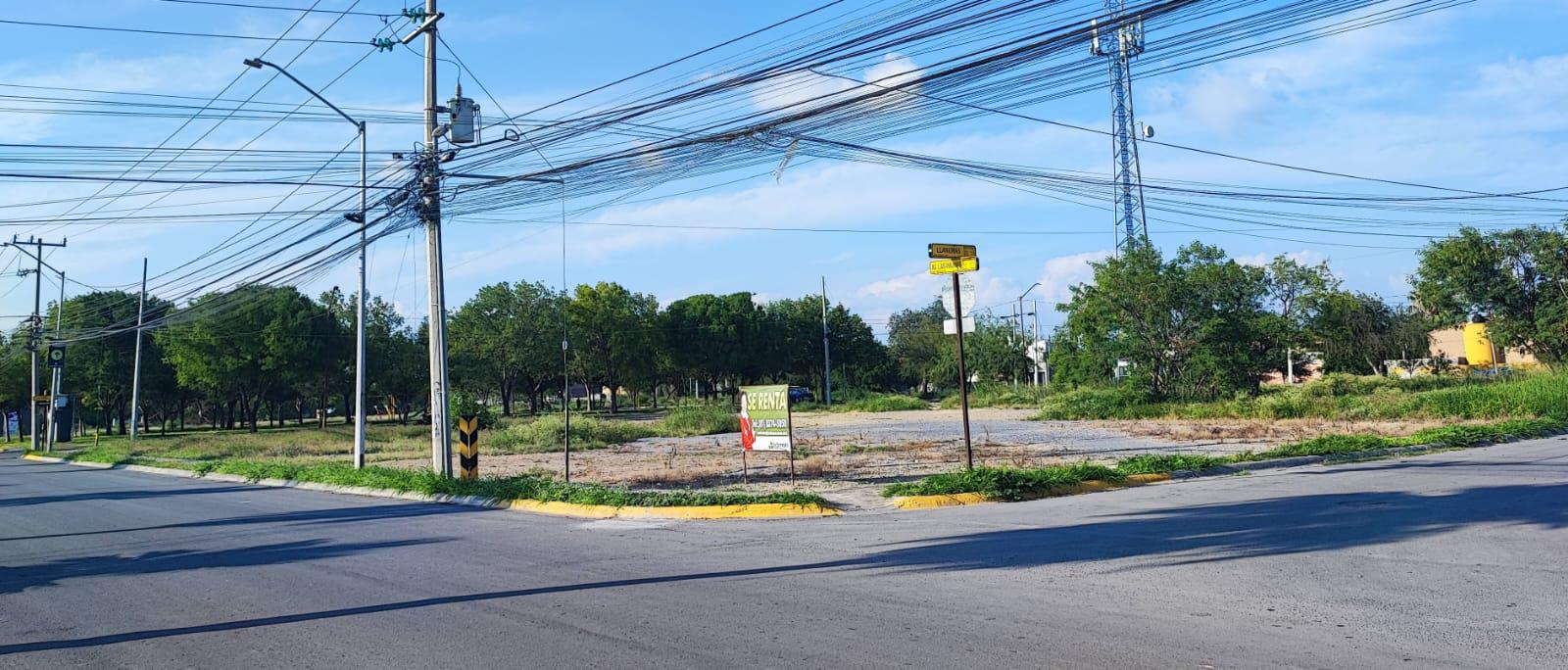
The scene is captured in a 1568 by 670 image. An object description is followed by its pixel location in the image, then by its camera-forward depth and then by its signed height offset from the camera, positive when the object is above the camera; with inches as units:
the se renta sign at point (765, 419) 721.0 -14.0
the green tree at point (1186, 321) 1558.8 +94.0
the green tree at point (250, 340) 2352.4 +183.4
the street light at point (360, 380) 984.9 +33.0
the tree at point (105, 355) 2578.7 +173.8
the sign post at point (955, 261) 658.2 +83.1
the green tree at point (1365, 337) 2517.2 +95.5
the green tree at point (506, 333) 2859.3 +207.1
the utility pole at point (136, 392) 1835.6 +57.3
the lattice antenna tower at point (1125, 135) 1282.7 +354.6
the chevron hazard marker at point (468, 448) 782.5 -27.5
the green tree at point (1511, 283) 1704.0 +148.0
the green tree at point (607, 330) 2891.2 +209.4
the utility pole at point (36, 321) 1991.9 +206.2
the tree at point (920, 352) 4031.5 +169.1
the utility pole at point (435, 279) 780.6 +99.8
